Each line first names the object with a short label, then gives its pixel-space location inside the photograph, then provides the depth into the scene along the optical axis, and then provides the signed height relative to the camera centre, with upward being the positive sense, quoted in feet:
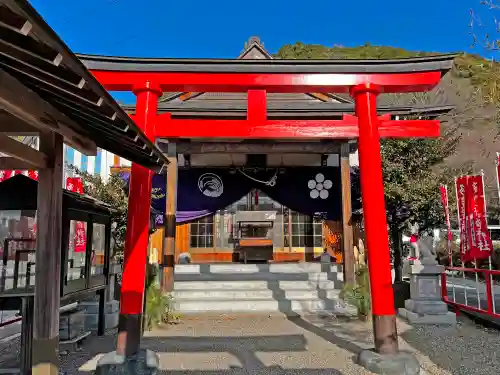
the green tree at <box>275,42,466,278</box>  35.35 +4.67
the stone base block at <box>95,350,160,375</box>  14.90 -4.94
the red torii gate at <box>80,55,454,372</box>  17.72 +7.05
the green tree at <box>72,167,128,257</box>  34.91 +3.69
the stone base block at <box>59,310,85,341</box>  18.37 -4.16
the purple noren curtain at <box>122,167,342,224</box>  43.50 +4.99
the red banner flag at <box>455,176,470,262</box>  26.30 +1.22
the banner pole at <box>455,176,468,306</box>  26.45 -0.36
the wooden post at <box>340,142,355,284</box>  30.73 +0.48
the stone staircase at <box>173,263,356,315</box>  28.14 -4.17
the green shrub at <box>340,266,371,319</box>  25.11 -4.05
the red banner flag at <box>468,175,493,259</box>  24.67 +0.61
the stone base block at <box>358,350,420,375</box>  15.25 -5.20
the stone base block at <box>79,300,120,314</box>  22.91 -4.15
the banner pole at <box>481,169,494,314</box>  22.78 -2.54
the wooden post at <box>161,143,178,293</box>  29.27 +0.39
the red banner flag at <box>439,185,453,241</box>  31.82 +2.74
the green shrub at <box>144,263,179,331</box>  23.04 -4.16
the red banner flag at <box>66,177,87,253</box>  19.81 -0.02
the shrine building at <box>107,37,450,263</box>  40.65 +1.92
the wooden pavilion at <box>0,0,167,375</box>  6.30 +2.80
